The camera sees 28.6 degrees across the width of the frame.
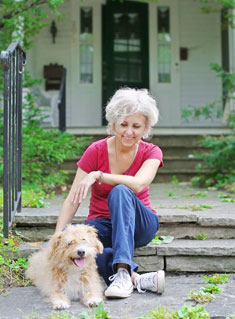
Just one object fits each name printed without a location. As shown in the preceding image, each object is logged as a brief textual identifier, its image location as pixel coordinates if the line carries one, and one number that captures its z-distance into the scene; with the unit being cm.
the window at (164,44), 892
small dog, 247
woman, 263
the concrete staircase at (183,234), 309
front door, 883
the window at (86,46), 881
